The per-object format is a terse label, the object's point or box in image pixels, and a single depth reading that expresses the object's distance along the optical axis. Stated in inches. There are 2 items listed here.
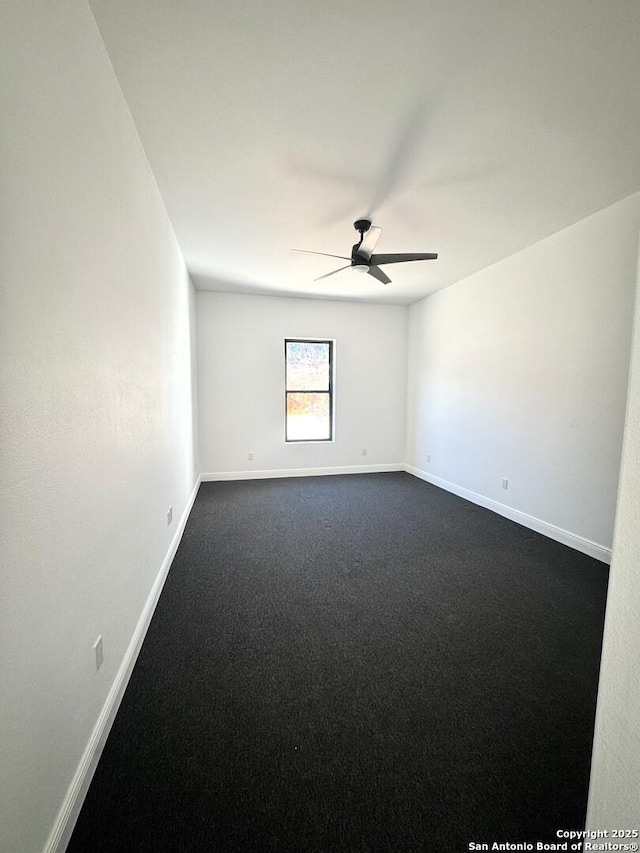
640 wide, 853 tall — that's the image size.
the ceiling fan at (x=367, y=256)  102.5
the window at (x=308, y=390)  207.3
